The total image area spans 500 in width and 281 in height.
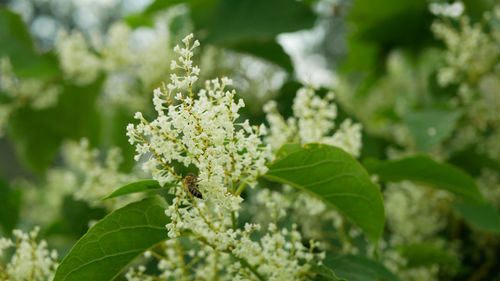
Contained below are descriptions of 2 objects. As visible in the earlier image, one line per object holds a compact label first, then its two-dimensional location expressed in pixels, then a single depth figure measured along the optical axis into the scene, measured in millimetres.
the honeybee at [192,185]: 606
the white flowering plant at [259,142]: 619
